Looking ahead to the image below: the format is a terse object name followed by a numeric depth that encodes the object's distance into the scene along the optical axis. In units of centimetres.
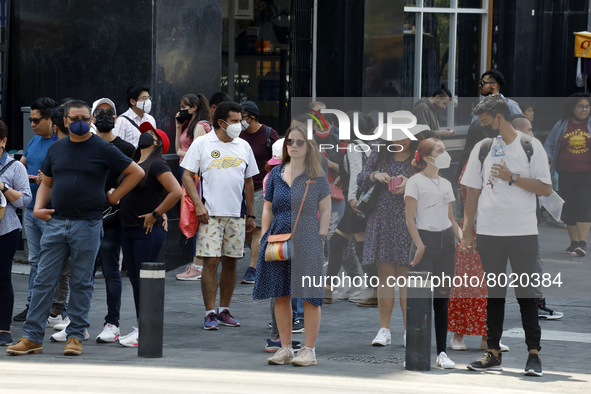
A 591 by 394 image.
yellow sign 2925
